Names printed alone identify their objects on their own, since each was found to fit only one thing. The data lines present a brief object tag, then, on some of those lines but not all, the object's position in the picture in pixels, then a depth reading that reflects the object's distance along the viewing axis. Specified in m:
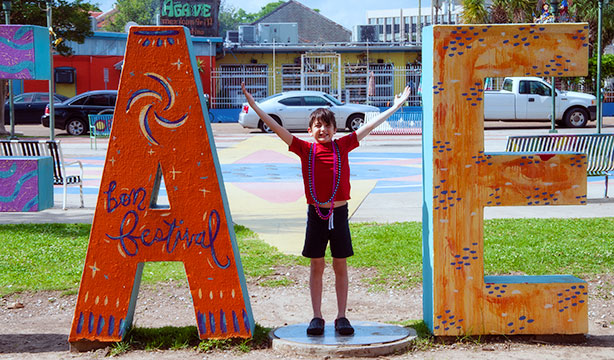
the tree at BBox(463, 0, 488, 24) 47.22
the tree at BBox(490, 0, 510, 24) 48.00
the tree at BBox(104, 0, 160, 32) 98.25
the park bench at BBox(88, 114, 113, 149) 21.83
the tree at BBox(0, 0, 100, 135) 28.34
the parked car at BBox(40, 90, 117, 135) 28.70
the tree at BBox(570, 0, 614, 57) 45.28
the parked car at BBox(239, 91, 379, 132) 28.06
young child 5.13
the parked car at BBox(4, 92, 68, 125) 34.59
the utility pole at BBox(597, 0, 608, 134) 21.27
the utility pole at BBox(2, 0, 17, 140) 20.05
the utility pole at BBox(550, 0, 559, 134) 21.24
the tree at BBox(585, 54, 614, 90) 37.79
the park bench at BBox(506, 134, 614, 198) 11.38
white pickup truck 28.95
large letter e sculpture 5.10
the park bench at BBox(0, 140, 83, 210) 10.51
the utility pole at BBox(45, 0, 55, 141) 16.90
